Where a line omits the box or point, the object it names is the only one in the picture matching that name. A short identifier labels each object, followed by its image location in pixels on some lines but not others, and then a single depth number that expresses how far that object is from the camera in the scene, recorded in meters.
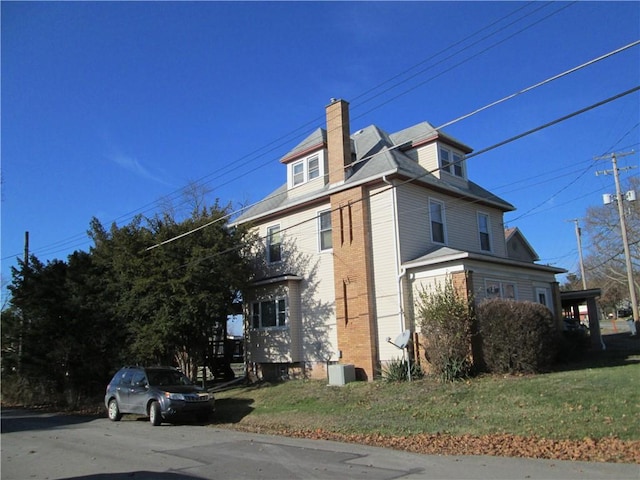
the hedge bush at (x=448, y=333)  16.03
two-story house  19.00
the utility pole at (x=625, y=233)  34.97
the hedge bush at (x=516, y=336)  15.52
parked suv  15.31
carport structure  23.98
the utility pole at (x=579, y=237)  52.20
